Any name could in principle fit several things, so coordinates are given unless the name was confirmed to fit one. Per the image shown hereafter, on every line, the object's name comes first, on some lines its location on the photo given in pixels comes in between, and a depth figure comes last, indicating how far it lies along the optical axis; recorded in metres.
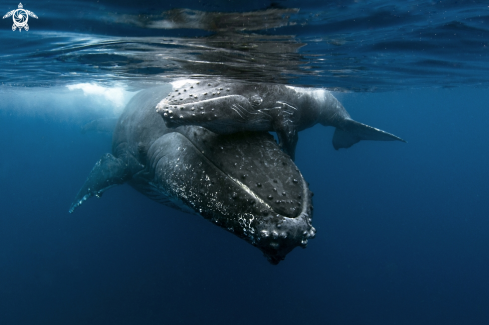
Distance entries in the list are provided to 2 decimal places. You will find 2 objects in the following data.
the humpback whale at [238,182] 4.02
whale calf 4.95
